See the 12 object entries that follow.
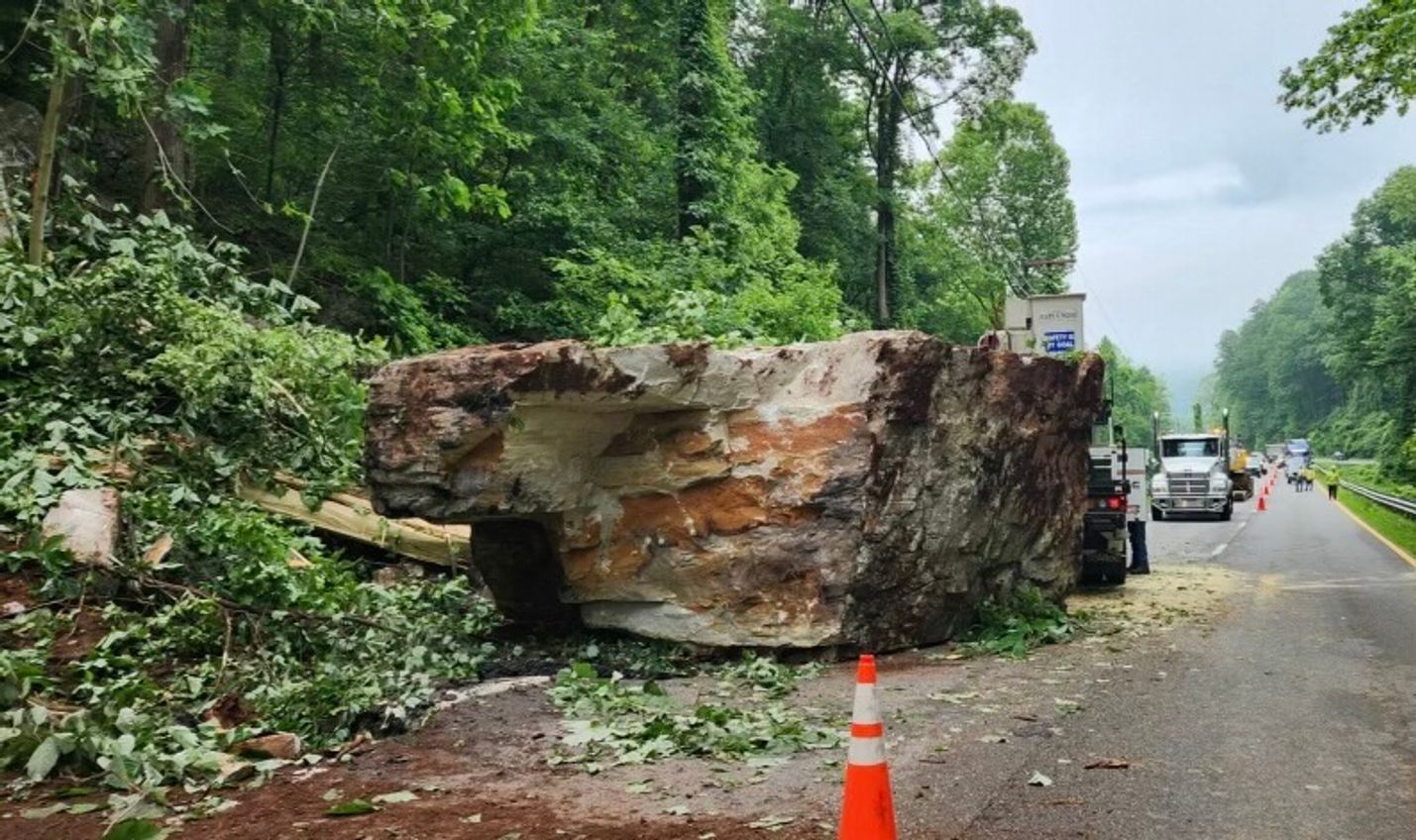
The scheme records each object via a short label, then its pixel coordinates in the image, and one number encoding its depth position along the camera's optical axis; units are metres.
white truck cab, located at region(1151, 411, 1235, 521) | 28.38
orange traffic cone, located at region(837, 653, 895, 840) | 3.36
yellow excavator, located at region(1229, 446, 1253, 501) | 39.91
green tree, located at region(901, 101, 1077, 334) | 40.53
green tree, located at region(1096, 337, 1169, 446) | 83.06
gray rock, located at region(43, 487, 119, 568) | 7.04
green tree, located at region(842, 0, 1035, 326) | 33.72
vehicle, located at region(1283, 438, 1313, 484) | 61.76
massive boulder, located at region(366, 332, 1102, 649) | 7.16
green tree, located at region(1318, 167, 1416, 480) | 43.47
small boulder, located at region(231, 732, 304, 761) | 5.14
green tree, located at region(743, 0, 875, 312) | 31.41
